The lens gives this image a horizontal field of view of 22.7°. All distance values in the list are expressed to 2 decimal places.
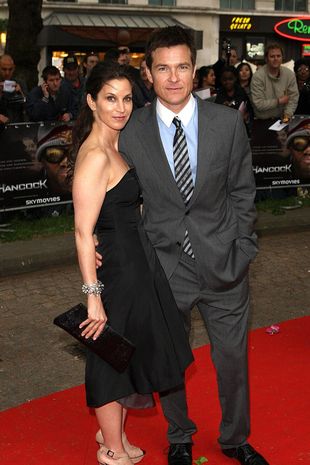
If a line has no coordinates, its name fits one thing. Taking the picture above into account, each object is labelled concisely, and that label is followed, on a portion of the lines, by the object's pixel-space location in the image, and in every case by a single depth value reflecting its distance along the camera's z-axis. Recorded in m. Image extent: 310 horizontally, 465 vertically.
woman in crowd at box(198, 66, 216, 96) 11.06
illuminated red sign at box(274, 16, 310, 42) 32.97
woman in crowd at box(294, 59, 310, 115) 10.95
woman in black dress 3.47
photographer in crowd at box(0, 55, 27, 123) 9.05
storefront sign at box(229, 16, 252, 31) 32.19
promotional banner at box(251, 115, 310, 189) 10.13
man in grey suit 3.60
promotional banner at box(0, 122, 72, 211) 8.66
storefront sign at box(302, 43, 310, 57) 33.78
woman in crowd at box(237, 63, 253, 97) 11.40
